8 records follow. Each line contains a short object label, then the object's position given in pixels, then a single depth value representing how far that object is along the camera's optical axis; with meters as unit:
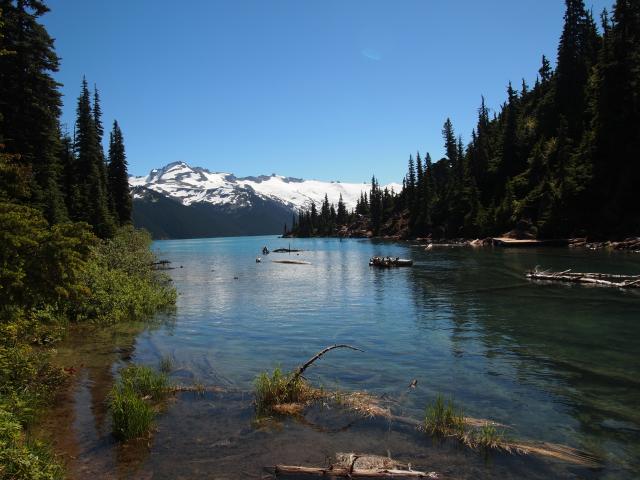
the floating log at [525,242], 83.27
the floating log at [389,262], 65.19
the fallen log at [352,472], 9.24
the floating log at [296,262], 81.25
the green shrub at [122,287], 27.59
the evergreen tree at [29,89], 37.98
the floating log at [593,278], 36.50
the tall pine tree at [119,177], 90.56
